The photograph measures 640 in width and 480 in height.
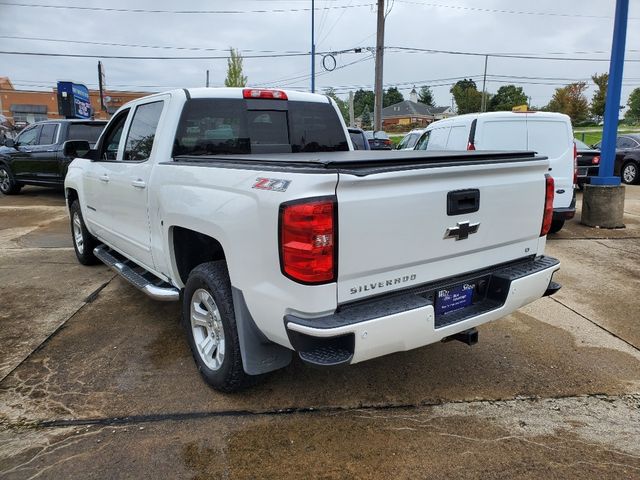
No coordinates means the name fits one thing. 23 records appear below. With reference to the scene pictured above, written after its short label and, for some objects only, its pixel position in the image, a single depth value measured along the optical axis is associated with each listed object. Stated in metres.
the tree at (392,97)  122.06
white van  7.55
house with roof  98.44
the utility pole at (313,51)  27.22
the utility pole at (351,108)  22.09
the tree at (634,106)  84.62
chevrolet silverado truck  2.39
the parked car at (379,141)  14.19
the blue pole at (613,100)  8.47
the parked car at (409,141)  13.59
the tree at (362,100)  108.12
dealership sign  23.77
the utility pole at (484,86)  62.53
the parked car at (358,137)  10.60
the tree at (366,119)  85.44
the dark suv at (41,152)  11.37
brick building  66.81
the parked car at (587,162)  12.13
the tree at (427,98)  121.12
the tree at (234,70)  35.38
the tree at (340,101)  51.64
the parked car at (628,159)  14.81
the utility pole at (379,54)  20.62
